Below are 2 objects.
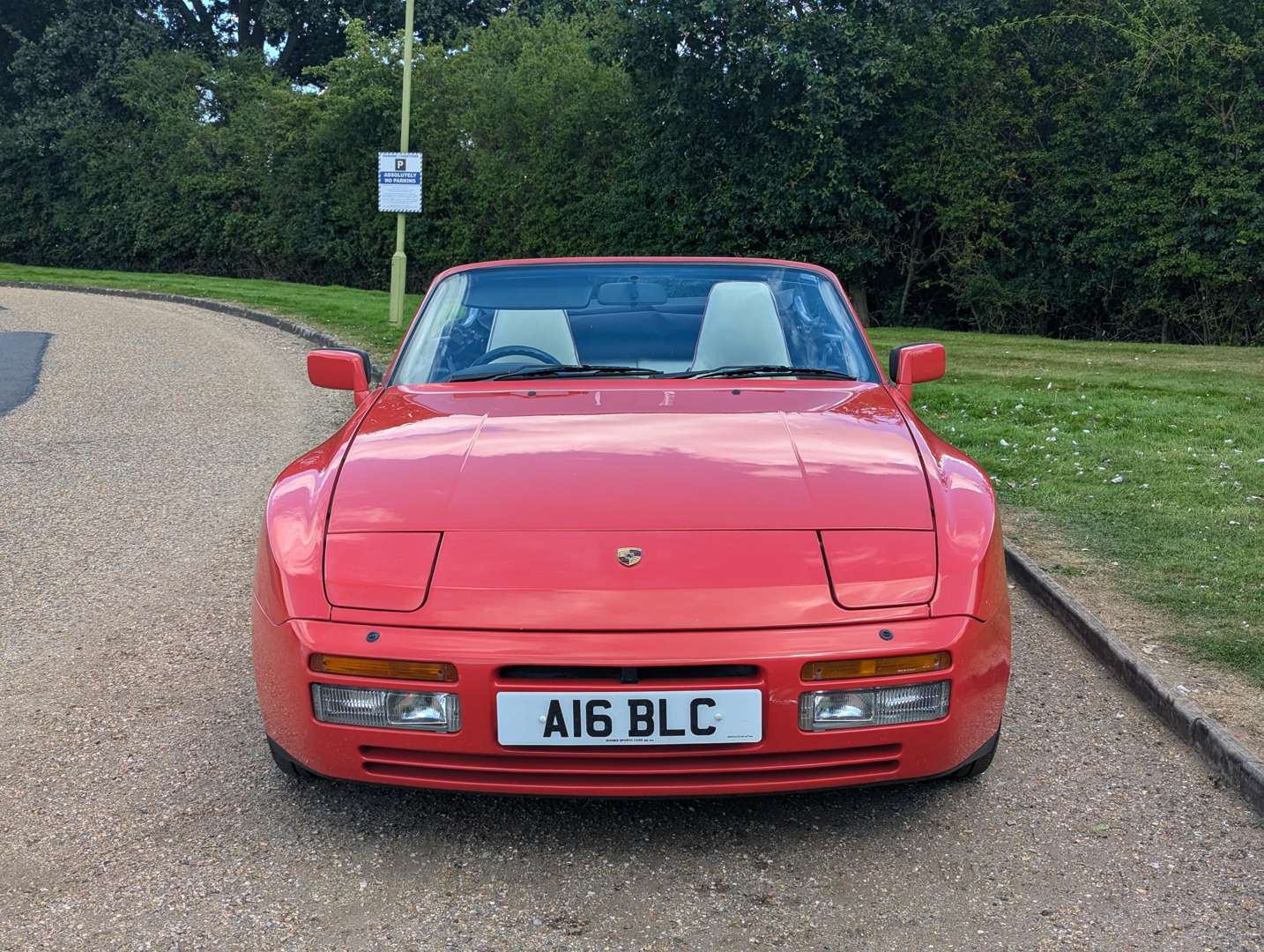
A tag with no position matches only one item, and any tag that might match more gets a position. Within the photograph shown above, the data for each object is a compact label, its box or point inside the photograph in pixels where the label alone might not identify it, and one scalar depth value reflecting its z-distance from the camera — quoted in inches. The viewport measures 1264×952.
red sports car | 106.6
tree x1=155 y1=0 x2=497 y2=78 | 1566.2
